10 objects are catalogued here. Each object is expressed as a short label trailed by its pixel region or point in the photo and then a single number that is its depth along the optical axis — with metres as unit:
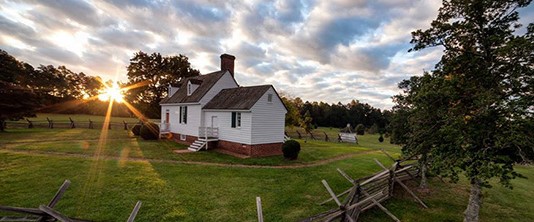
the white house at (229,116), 18.28
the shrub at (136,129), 29.02
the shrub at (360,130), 56.77
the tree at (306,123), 33.78
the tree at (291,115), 31.91
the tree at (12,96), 24.78
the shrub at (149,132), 25.87
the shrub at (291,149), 17.40
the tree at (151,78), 39.59
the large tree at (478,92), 5.74
